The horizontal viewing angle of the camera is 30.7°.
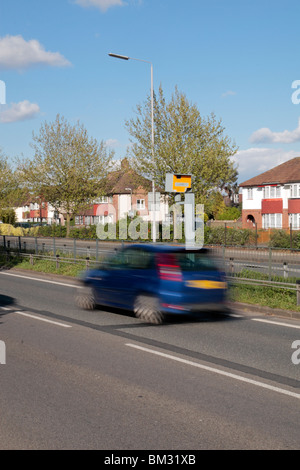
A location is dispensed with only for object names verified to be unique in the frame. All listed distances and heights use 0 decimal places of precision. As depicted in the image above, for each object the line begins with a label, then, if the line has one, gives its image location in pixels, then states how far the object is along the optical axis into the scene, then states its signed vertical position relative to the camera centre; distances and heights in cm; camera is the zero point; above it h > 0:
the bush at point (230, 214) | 7762 +195
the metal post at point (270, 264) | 1432 -98
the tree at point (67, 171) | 5488 +590
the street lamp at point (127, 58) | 2586 +823
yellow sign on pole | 1588 +135
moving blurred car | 1048 -107
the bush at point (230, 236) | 3803 -60
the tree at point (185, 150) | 4103 +597
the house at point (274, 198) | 5412 +310
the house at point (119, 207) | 7775 +311
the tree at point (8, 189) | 7138 +526
